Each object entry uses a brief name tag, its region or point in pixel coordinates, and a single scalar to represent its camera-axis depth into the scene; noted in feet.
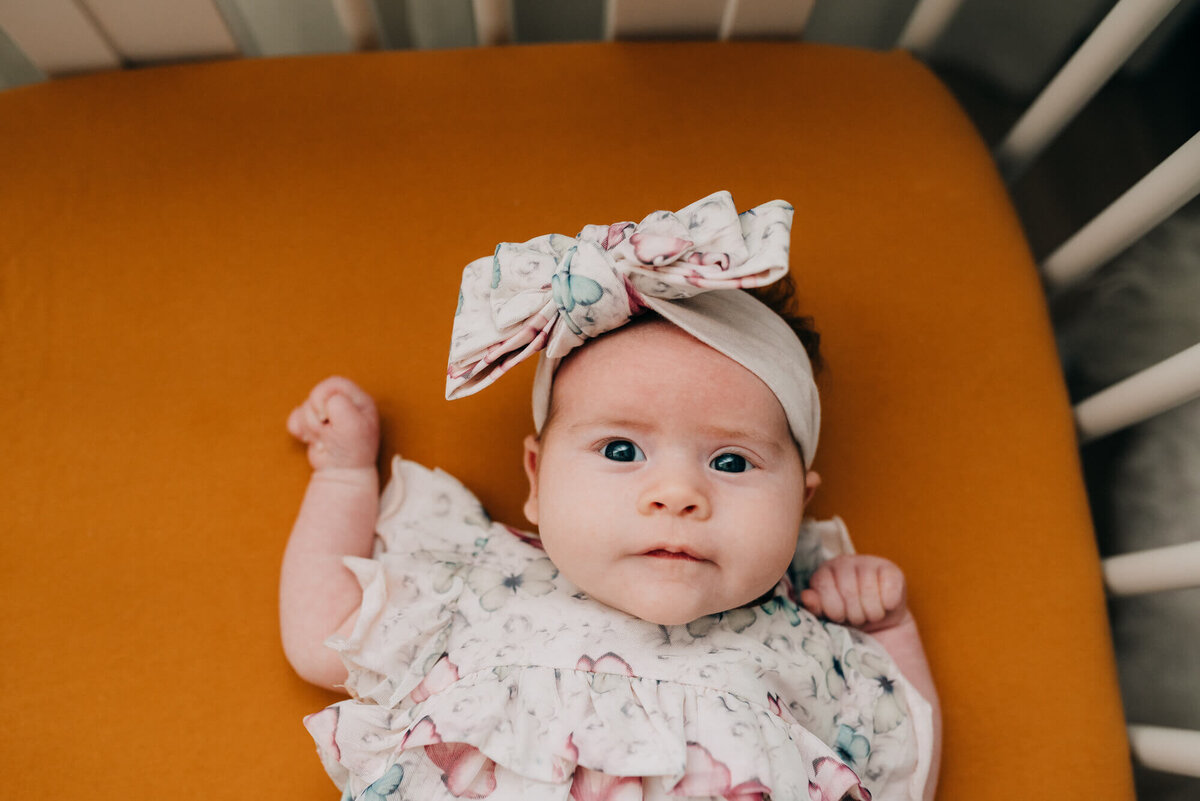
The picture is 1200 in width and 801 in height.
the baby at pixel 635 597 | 2.27
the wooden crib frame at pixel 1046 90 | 2.68
